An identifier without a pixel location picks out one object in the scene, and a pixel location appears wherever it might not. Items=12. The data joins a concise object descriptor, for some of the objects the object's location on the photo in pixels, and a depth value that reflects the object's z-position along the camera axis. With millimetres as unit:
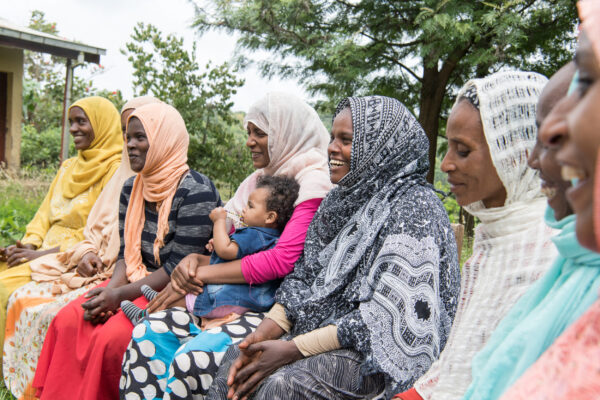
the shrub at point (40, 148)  13320
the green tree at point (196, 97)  7340
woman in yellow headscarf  4395
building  11016
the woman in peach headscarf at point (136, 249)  3018
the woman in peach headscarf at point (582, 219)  729
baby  2854
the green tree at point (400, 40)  5562
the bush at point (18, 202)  5898
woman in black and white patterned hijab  2133
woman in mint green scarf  990
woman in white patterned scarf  1674
